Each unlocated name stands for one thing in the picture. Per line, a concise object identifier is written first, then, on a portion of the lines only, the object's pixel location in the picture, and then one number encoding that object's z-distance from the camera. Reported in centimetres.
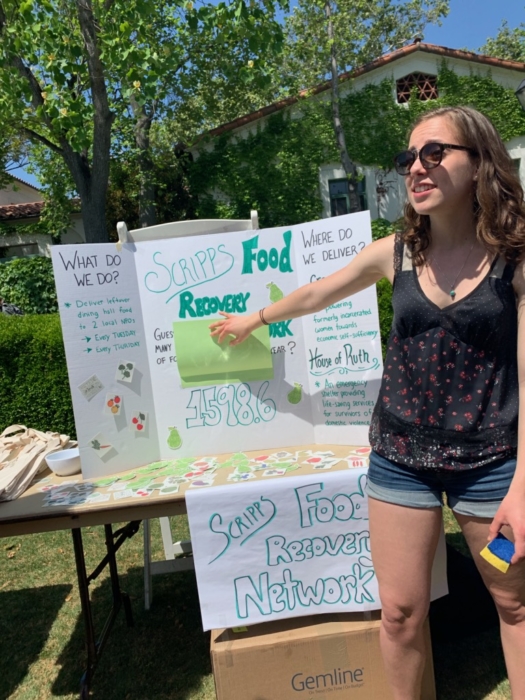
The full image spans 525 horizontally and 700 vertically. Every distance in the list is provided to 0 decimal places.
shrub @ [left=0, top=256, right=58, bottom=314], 1216
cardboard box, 180
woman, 129
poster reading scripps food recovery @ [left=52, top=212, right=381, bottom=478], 218
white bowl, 220
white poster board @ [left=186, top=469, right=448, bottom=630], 182
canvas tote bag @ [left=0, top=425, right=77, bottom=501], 203
